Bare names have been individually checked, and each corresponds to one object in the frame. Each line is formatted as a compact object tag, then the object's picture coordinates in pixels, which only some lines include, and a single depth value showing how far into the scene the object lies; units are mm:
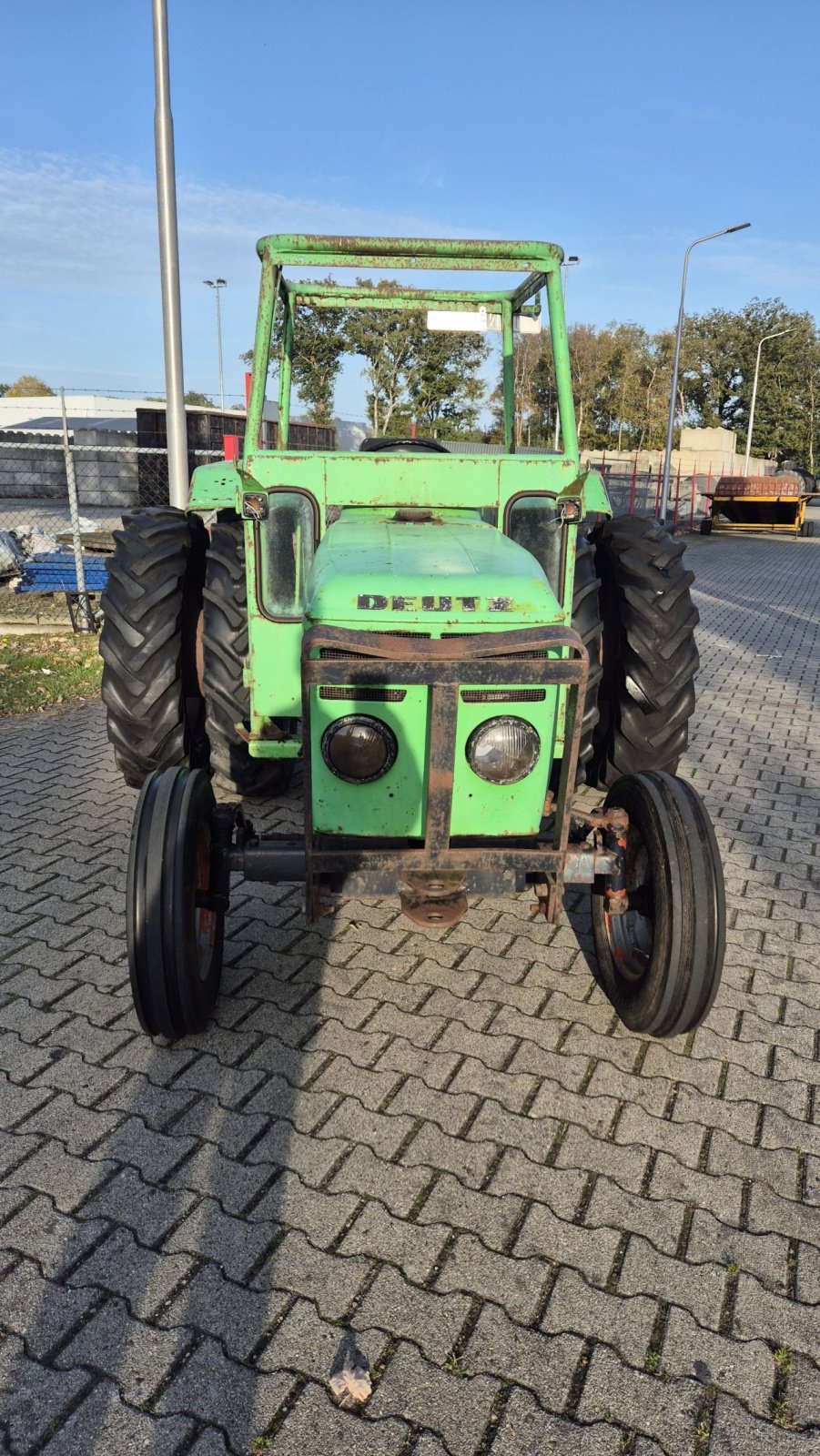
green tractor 2693
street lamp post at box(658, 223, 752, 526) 21166
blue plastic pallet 8648
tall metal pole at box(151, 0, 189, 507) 7332
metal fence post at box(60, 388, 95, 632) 8180
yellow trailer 21641
